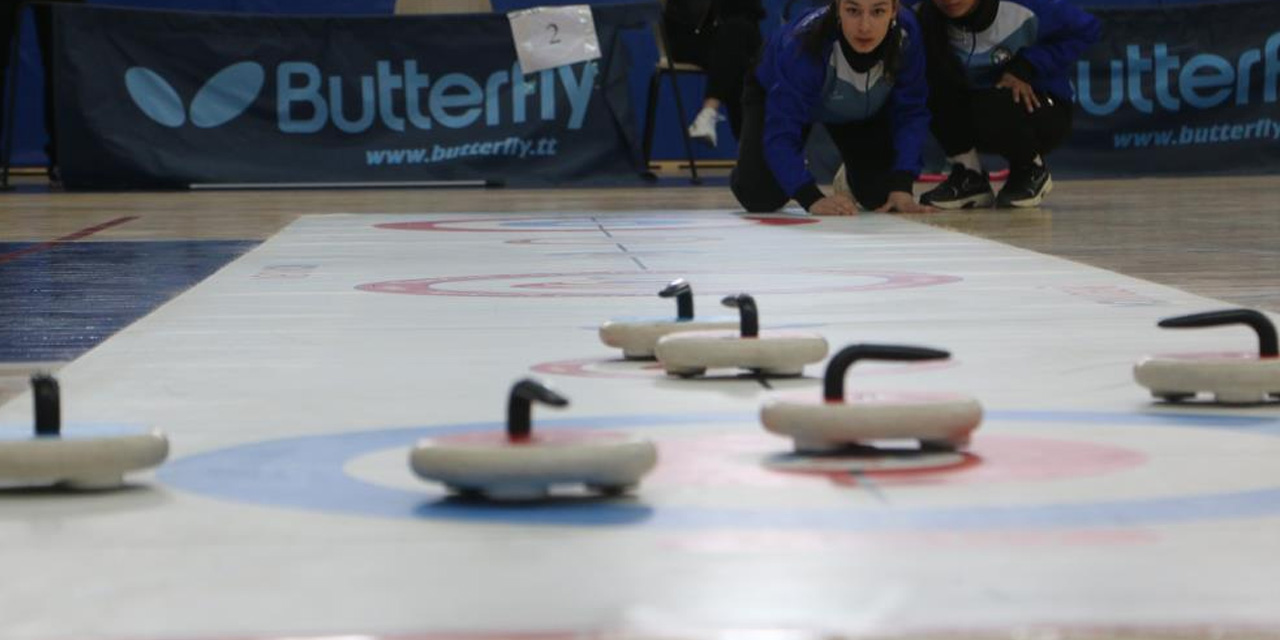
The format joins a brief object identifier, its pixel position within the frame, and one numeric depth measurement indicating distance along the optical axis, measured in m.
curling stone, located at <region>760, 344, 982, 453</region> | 3.42
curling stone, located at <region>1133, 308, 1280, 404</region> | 4.09
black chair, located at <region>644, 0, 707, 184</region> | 19.31
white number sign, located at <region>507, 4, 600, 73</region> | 19.03
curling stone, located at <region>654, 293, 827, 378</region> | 4.62
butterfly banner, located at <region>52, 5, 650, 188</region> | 18.89
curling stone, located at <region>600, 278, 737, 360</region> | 5.11
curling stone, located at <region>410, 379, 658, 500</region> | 2.99
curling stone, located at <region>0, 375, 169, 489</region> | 3.20
